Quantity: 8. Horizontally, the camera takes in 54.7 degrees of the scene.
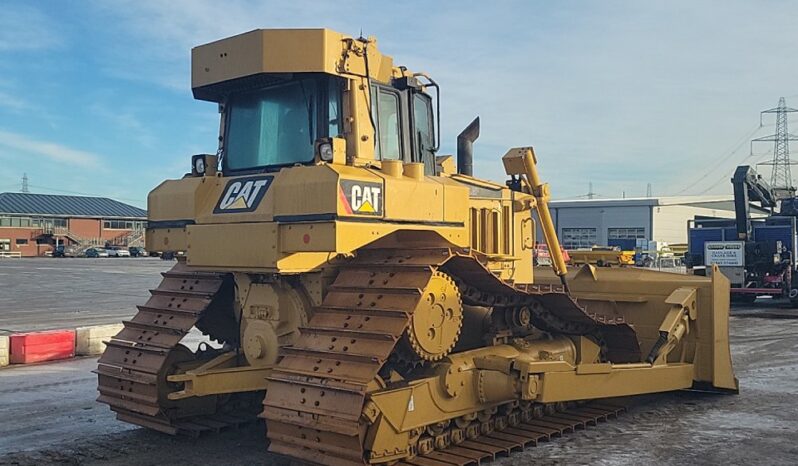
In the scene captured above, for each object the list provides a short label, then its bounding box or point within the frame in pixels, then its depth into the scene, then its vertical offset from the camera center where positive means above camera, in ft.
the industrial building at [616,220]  218.18 +9.57
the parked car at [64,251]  271.49 -0.77
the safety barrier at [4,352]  38.83 -5.21
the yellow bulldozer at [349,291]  19.27 -1.16
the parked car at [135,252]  275.53 -0.92
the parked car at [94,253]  264.11 -1.33
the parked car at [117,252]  266.77 -0.94
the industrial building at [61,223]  281.54 +10.26
